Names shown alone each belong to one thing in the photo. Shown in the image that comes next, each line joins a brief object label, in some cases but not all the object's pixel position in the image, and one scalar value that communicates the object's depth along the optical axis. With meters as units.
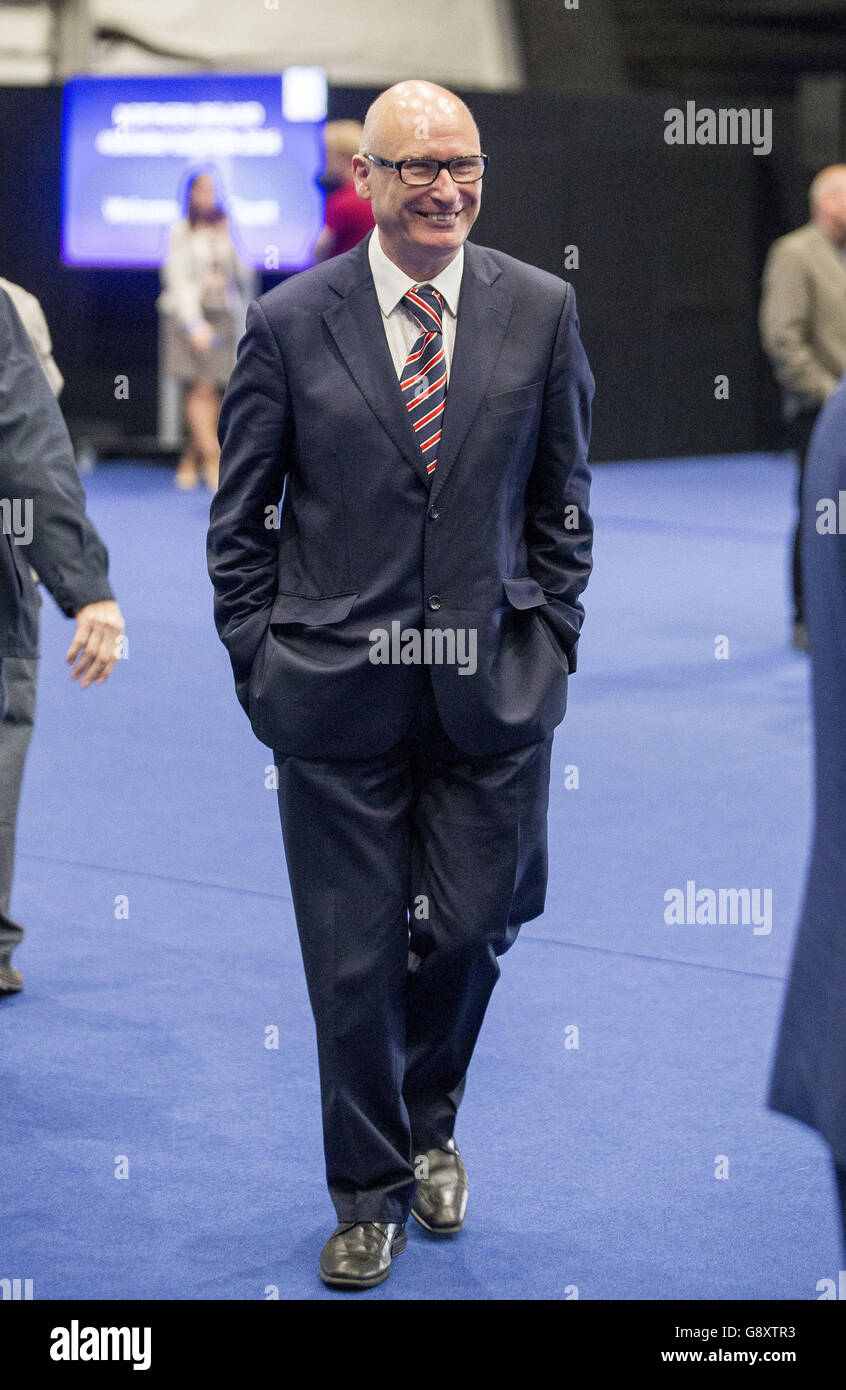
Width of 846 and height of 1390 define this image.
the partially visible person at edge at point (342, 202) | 8.07
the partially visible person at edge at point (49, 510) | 3.37
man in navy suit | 2.82
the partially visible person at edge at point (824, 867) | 1.82
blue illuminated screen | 14.22
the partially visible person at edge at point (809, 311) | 7.79
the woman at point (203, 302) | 12.92
